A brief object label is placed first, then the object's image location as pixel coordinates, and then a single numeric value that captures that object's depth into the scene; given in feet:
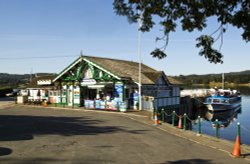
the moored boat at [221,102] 166.40
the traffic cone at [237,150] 41.57
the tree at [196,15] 28.35
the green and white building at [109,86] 107.76
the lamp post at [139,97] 103.18
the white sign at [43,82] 137.28
